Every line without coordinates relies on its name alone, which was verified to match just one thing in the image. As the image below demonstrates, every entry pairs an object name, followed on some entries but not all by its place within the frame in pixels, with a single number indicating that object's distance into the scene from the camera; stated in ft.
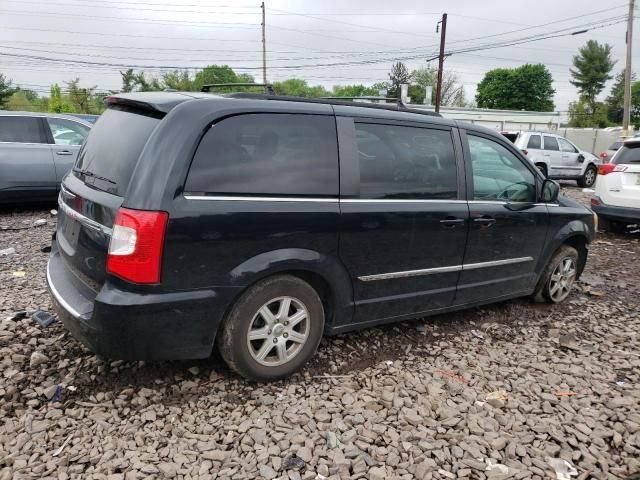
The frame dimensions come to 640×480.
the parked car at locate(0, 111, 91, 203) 25.76
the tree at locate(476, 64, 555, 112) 258.71
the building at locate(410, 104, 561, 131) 151.97
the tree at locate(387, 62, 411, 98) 234.42
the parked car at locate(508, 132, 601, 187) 52.49
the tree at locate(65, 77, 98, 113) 187.73
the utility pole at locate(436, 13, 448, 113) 84.75
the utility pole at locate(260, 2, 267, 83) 128.77
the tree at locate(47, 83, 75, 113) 164.25
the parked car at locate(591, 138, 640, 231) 25.53
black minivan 8.57
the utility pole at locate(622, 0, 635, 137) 79.36
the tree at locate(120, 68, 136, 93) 191.21
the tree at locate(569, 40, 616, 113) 248.52
